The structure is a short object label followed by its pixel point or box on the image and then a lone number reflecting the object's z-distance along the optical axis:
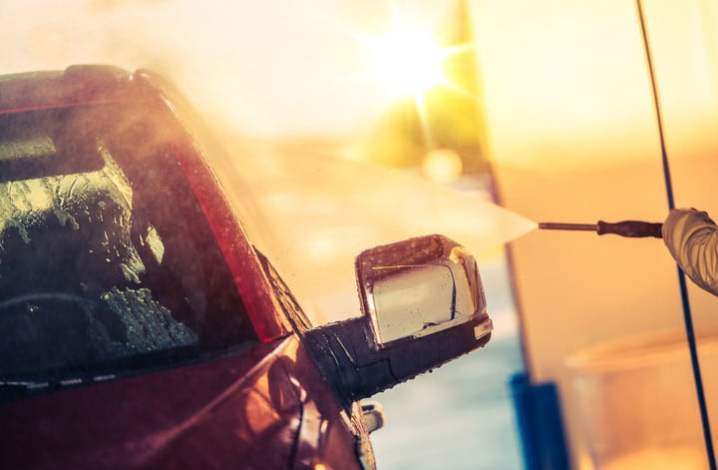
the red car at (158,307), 3.74
